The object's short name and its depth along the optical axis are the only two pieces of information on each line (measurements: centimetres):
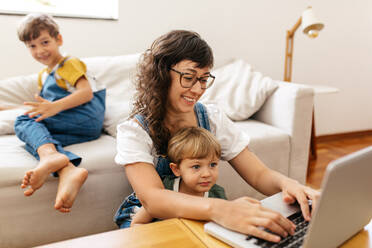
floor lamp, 232
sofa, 128
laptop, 51
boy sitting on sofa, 142
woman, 81
